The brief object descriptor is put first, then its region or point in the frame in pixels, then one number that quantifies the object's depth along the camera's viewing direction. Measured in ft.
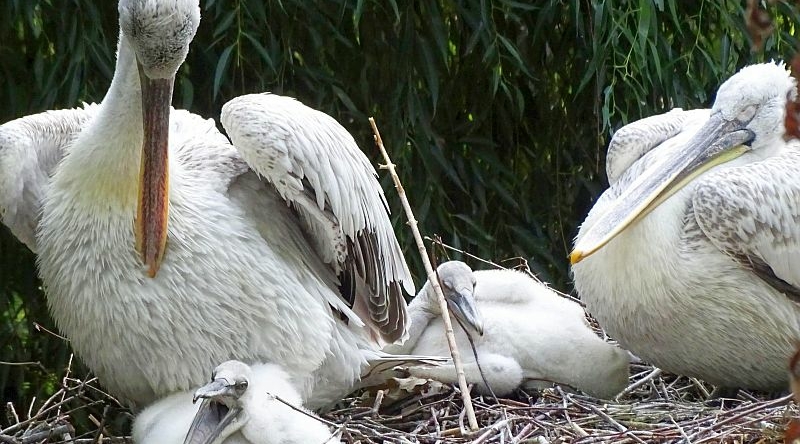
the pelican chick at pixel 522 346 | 25.77
